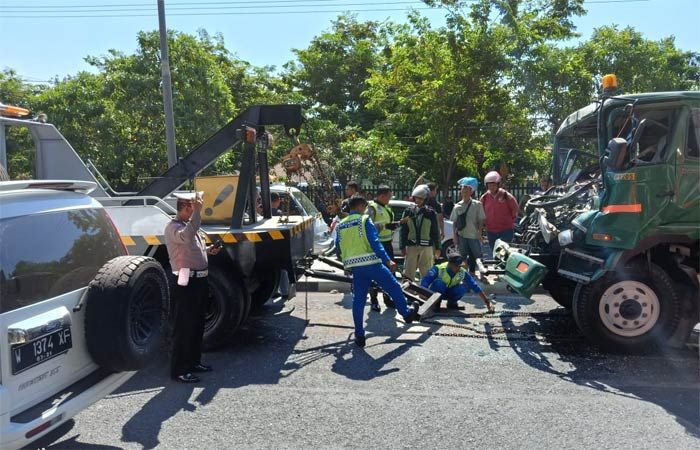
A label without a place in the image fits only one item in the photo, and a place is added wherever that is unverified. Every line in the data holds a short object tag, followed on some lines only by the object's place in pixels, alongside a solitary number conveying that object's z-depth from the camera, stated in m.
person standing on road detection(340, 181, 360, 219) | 6.32
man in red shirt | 8.09
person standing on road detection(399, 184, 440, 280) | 7.75
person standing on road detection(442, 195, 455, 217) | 12.49
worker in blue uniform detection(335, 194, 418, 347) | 5.91
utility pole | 12.77
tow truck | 5.71
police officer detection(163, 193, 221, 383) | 4.79
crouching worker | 7.16
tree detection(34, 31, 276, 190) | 15.05
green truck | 5.14
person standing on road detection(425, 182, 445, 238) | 9.28
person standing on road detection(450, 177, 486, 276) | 7.95
